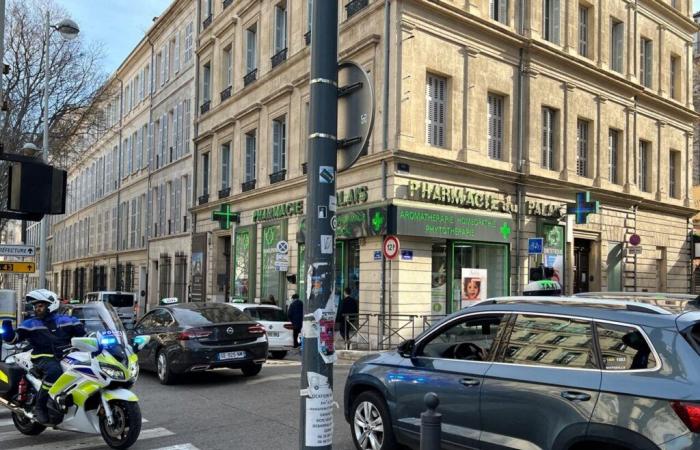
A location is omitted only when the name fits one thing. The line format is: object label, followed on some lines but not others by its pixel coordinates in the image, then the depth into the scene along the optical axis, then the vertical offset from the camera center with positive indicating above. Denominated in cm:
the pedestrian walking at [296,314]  1776 -170
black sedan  1081 -154
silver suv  400 -88
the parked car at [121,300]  2642 -210
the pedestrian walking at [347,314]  1775 -167
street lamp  2053 +630
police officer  705 -91
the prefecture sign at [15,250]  1836 -3
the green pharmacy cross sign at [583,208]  2198 +171
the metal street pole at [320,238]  429 +10
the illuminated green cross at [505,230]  2042 +82
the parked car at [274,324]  1527 -171
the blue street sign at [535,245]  1872 +33
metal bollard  402 -110
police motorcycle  654 -143
